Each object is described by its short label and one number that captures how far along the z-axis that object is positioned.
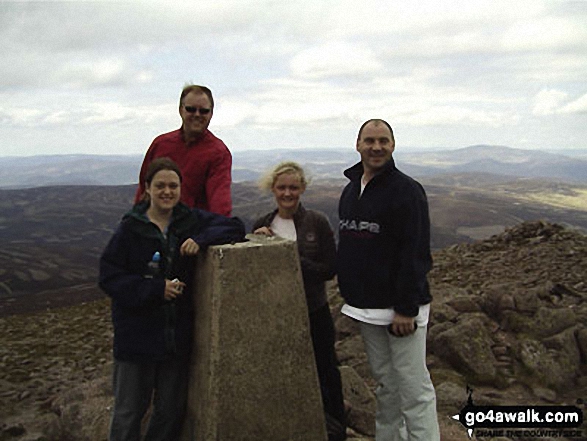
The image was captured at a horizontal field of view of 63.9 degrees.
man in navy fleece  3.74
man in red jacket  4.15
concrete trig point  3.80
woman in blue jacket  3.65
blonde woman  4.30
